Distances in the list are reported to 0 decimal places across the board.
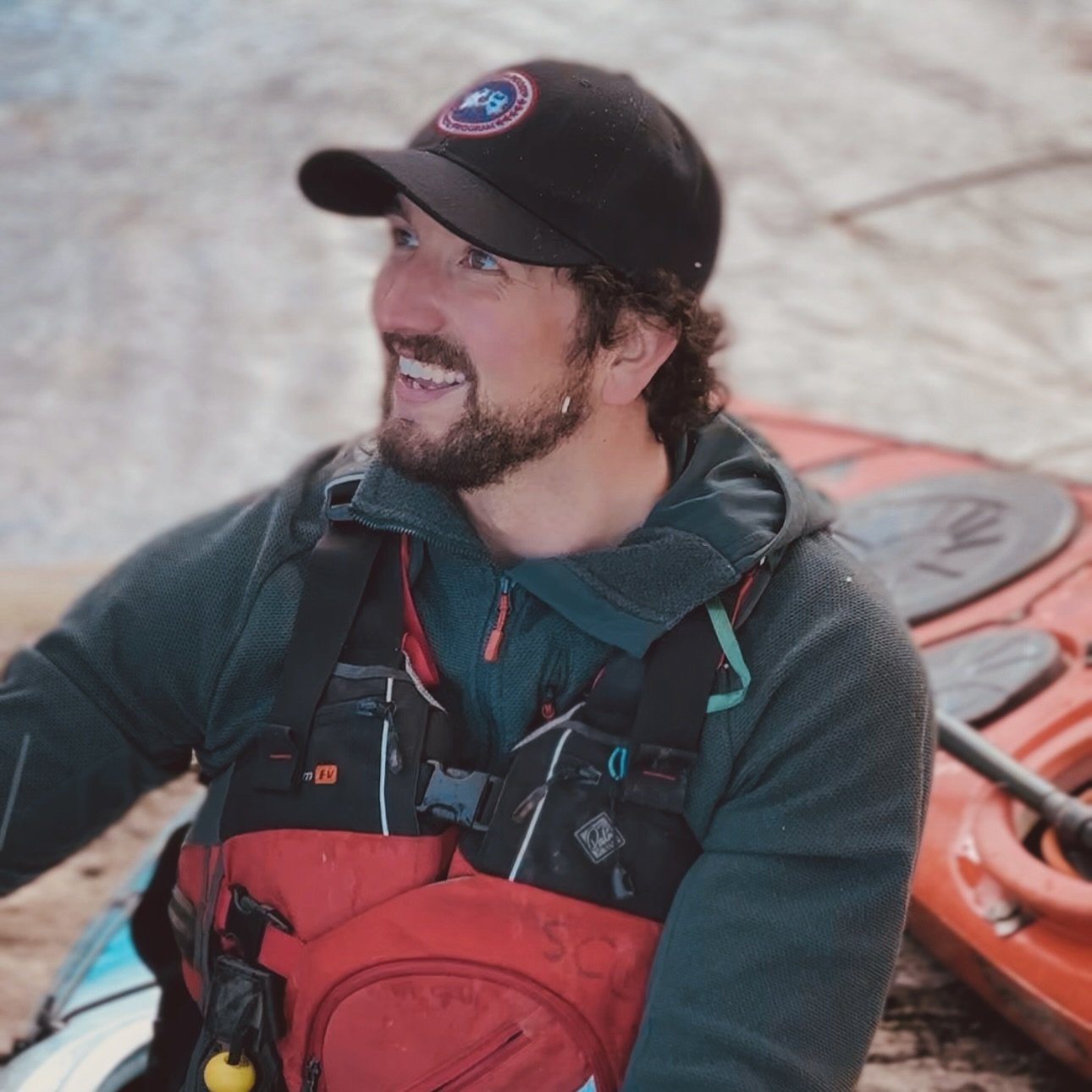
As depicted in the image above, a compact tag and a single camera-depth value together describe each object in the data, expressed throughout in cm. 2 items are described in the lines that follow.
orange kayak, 341
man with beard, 307
